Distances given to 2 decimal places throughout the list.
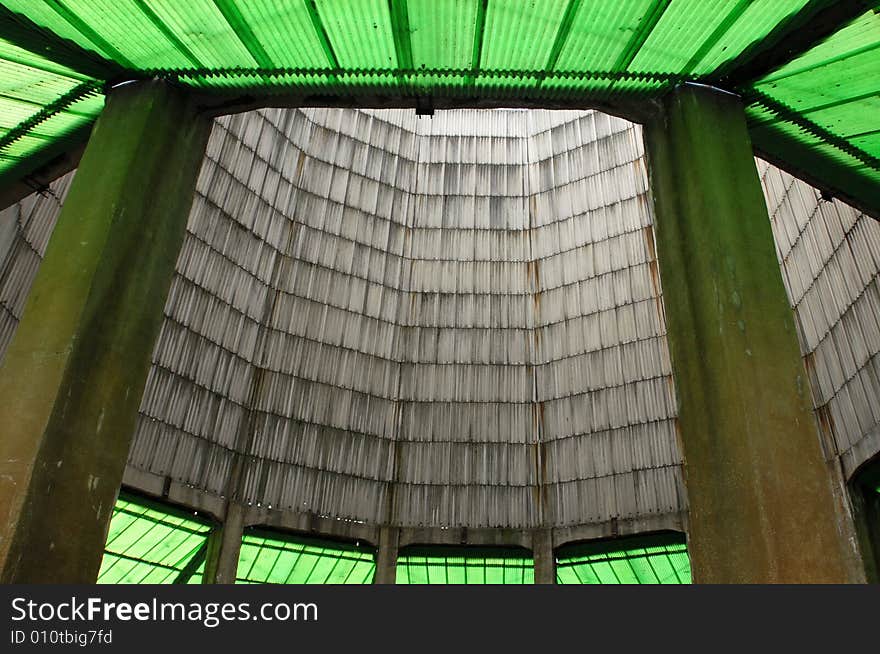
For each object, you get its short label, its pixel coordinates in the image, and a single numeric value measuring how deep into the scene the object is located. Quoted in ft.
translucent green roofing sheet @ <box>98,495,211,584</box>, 71.05
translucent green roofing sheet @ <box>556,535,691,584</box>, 78.28
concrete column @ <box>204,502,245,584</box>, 74.18
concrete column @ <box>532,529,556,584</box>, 79.41
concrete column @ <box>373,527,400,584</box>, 80.02
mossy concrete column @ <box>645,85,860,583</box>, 20.24
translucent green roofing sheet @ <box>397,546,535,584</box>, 81.97
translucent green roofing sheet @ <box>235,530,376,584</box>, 78.12
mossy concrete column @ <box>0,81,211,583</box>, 20.25
